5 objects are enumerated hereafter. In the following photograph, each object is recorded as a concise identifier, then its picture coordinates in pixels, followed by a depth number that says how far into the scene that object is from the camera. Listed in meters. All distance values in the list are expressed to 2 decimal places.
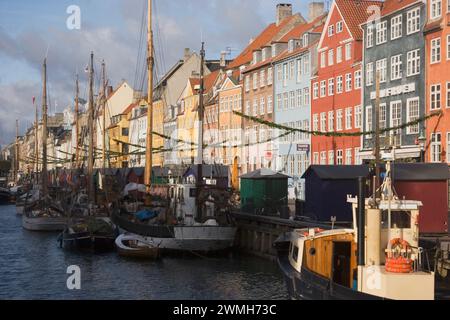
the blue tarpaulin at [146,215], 43.62
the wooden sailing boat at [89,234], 44.38
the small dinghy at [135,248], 39.90
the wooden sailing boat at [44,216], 58.72
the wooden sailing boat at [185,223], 40.47
